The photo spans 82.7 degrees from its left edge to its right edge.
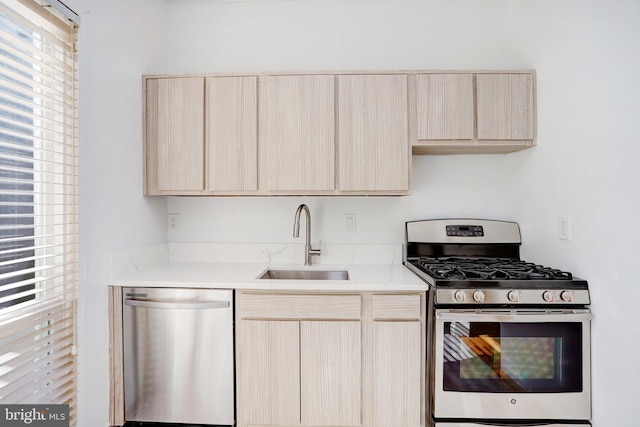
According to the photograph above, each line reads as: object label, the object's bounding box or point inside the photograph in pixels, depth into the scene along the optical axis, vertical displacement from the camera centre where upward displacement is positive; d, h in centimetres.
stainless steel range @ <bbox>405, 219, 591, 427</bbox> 175 -68
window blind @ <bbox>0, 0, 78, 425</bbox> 137 +3
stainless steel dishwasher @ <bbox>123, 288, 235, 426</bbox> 189 -75
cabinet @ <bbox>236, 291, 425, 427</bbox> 186 -75
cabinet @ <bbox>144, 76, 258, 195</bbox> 219 +46
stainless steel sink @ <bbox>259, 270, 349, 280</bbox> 240 -42
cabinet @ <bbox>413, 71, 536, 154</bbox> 213 +61
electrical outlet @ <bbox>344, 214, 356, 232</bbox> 252 -7
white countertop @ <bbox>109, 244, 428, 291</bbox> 188 -36
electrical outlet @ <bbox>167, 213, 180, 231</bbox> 257 -7
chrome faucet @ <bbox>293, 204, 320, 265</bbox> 235 -14
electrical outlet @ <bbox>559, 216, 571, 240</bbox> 188 -9
